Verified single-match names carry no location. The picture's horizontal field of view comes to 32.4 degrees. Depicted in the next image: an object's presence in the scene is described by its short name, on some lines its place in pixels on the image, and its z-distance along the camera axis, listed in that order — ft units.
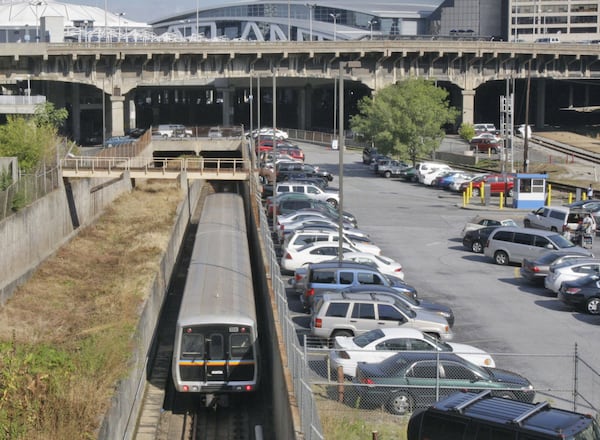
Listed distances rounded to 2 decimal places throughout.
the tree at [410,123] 228.63
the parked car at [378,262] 108.37
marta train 74.90
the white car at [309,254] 110.63
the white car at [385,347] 67.62
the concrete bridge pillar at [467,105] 310.04
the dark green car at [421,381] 61.72
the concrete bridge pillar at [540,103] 346.33
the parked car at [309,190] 164.04
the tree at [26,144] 162.91
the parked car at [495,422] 48.55
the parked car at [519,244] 119.85
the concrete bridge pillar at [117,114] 291.99
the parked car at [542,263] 108.88
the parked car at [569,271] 102.53
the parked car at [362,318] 81.56
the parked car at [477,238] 132.26
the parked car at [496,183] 191.72
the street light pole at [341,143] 101.14
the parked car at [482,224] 138.10
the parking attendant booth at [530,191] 175.94
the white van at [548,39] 460.14
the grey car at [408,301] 85.96
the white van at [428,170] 213.05
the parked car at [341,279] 94.58
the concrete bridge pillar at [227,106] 373.26
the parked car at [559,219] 142.51
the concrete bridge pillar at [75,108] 367.86
